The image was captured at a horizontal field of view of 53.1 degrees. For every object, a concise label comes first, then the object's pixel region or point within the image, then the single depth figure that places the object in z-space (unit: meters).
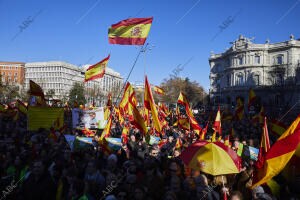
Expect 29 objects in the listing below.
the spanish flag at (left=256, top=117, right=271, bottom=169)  5.69
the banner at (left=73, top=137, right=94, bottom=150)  9.62
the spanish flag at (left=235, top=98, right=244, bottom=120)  16.72
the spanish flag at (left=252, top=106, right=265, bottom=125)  15.71
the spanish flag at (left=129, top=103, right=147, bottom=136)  9.23
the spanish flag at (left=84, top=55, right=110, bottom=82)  15.08
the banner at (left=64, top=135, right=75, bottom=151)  9.76
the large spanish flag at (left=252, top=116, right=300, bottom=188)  4.75
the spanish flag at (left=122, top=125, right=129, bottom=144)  10.87
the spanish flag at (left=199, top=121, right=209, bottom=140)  11.27
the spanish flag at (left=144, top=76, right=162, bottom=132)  8.27
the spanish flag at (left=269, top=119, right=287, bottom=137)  10.06
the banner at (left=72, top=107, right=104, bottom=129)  15.34
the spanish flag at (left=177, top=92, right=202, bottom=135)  12.08
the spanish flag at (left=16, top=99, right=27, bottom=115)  17.03
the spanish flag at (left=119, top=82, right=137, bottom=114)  13.19
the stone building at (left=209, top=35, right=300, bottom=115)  55.31
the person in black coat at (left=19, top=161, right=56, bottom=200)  5.50
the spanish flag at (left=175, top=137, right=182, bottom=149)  9.91
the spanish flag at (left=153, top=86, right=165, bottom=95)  27.55
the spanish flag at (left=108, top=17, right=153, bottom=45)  10.12
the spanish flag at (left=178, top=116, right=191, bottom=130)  14.53
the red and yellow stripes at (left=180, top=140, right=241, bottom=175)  5.19
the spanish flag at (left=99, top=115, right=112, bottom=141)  9.96
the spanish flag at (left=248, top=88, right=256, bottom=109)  18.04
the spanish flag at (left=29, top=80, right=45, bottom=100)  12.78
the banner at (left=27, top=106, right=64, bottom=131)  11.24
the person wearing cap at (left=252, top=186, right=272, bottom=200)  4.65
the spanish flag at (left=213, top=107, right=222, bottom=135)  12.59
